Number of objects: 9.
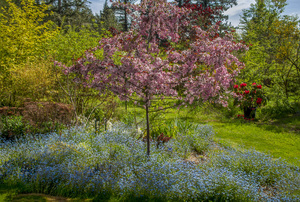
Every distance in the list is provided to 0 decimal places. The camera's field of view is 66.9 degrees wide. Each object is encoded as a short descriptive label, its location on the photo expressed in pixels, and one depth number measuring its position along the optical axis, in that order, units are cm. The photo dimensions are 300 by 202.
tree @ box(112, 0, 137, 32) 2639
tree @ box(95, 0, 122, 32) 3109
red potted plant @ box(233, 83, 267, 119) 863
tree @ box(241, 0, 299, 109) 953
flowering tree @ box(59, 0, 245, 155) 344
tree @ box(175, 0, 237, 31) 1017
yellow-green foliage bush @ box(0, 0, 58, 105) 730
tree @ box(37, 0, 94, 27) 2241
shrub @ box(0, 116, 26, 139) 565
